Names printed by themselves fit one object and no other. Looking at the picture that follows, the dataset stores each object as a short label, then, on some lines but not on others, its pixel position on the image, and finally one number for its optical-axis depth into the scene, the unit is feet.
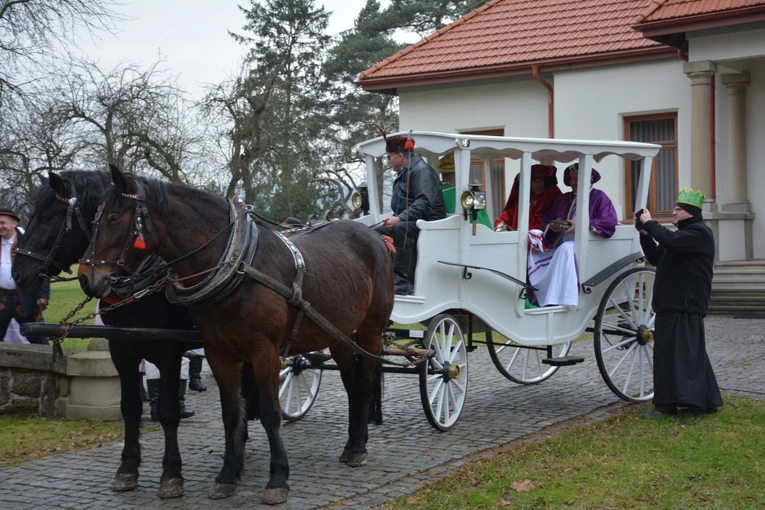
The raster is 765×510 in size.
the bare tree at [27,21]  66.85
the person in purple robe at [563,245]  27.27
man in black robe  25.27
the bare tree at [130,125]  86.38
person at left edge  29.22
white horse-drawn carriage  24.54
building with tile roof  51.72
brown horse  17.24
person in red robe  29.22
